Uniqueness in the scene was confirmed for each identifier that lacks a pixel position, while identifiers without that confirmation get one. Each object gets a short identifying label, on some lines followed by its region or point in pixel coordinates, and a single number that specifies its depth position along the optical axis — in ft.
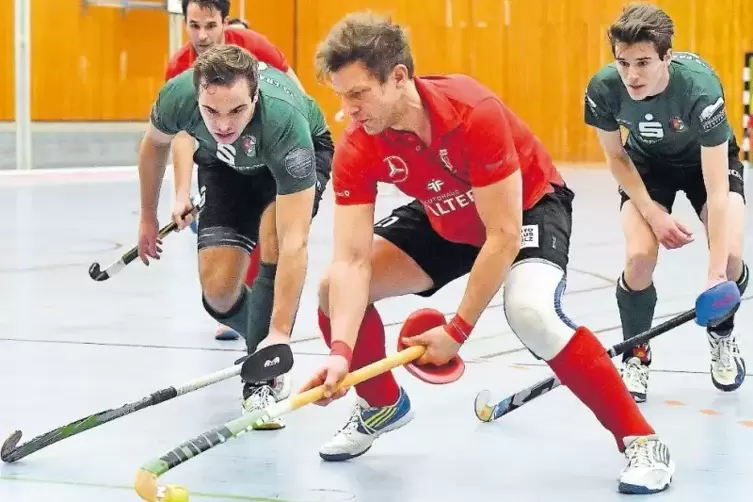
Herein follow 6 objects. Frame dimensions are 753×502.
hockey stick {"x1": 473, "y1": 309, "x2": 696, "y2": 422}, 20.99
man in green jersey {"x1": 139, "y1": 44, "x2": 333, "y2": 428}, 20.25
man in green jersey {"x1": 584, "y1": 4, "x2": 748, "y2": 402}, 22.41
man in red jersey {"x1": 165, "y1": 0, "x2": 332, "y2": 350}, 27.48
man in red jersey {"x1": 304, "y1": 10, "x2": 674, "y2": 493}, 16.93
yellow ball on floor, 15.07
